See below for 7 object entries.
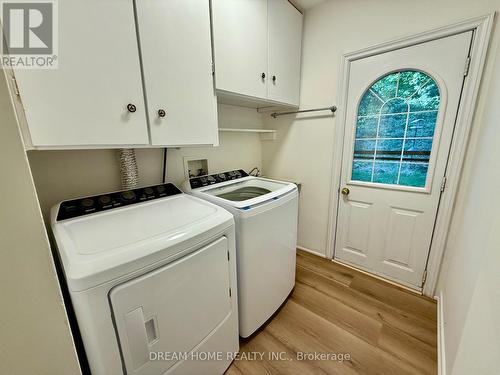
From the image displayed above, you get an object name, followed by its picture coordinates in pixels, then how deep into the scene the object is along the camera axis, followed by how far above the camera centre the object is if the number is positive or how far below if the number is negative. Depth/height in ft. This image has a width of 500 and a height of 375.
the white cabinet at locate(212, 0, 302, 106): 4.51 +2.47
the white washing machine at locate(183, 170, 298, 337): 4.04 -2.12
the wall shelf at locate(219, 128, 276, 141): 7.95 +0.37
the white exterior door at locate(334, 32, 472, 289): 4.91 -0.22
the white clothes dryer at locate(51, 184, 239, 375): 2.26 -1.74
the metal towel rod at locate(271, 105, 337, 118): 6.43 +1.15
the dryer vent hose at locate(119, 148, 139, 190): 4.26 -0.49
